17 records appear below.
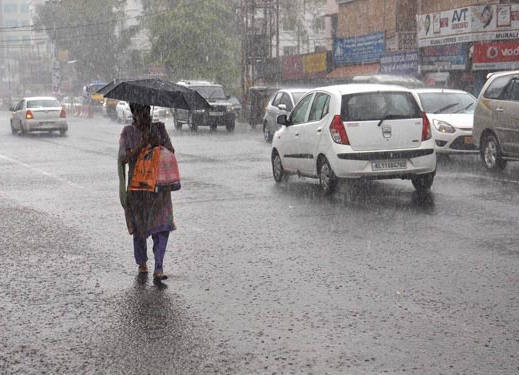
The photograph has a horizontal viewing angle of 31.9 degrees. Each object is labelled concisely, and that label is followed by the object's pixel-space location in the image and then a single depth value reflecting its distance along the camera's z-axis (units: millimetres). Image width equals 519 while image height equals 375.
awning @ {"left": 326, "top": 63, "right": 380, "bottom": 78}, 37906
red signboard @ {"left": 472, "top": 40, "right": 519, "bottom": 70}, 28609
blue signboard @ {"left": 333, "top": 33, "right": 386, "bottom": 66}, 37812
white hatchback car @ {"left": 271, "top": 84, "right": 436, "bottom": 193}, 12508
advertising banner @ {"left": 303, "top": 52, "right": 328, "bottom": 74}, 42562
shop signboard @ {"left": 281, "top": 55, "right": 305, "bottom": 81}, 45344
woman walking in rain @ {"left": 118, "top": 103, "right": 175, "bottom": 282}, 7367
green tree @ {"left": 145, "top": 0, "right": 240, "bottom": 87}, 56875
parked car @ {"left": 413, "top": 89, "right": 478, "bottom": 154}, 18266
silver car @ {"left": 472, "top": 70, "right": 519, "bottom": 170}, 15656
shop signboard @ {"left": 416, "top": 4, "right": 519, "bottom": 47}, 29016
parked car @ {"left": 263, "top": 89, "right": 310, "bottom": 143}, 25592
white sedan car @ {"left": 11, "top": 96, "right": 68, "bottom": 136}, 33844
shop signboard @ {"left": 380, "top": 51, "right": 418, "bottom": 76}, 33438
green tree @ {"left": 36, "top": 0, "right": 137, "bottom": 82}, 89250
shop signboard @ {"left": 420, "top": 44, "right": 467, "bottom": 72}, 30656
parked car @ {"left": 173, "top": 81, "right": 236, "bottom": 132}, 34938
